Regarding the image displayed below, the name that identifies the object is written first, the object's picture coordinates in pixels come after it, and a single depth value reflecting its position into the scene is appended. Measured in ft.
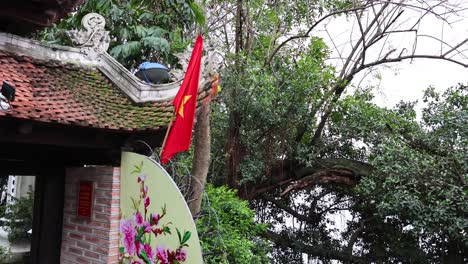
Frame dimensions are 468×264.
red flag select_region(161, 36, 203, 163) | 9.51
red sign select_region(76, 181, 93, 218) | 11.53
